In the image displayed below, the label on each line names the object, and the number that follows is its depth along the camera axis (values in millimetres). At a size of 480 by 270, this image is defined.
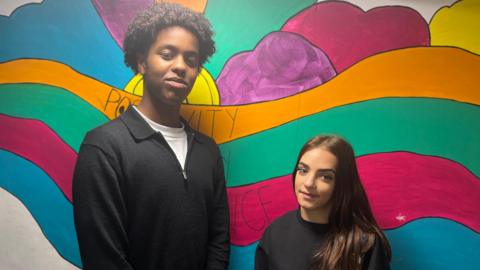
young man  1020
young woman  1011
